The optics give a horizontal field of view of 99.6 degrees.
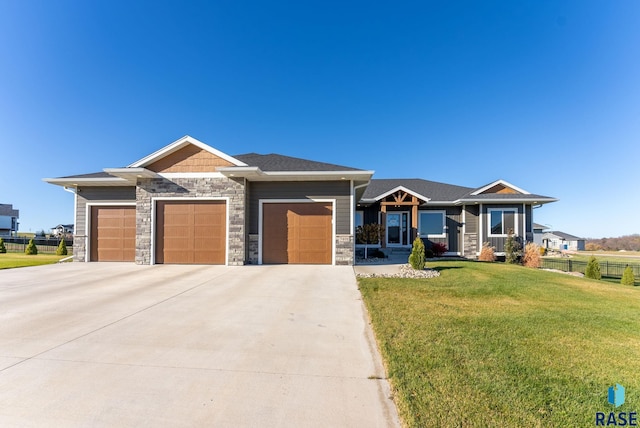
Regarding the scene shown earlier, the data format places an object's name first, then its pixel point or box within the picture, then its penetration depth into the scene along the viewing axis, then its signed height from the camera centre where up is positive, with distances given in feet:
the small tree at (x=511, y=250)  45.11 -4.35
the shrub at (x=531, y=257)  42.88 -5.16
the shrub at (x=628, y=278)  33.01 -6.50
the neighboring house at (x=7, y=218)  154.71 +2.81
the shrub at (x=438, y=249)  48.24 -4.43
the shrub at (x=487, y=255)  46.44 -5.26
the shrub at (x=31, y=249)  58.17 -5.63
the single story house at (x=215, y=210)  33.86 +1.79
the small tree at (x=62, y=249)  56.75 -5.49
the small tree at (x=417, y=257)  30.25 -3.68
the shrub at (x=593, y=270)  35.45 -6.06
